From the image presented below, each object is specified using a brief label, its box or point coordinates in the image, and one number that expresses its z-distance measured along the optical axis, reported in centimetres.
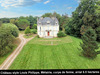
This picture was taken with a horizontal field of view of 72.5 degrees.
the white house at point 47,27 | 3388
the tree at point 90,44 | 1690
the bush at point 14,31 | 2645
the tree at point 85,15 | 3098
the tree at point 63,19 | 6221
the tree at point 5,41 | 1846
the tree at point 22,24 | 5794
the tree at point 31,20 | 7299
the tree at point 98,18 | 2921
